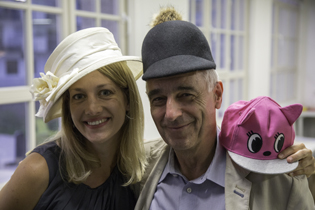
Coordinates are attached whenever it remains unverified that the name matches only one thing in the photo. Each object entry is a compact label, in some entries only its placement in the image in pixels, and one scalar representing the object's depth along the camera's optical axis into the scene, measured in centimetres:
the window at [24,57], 225
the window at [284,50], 596
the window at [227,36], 421
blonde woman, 139
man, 118
